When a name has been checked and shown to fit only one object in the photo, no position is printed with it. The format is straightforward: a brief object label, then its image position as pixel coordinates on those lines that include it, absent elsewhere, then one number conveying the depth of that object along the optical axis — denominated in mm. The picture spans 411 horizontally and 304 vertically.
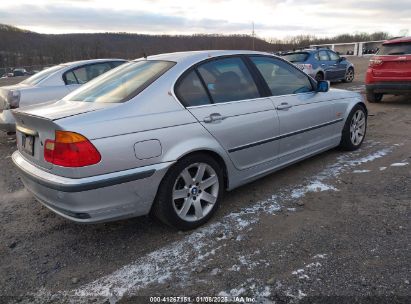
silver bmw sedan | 2879
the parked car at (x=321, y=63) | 13373
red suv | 8828
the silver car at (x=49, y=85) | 6566
